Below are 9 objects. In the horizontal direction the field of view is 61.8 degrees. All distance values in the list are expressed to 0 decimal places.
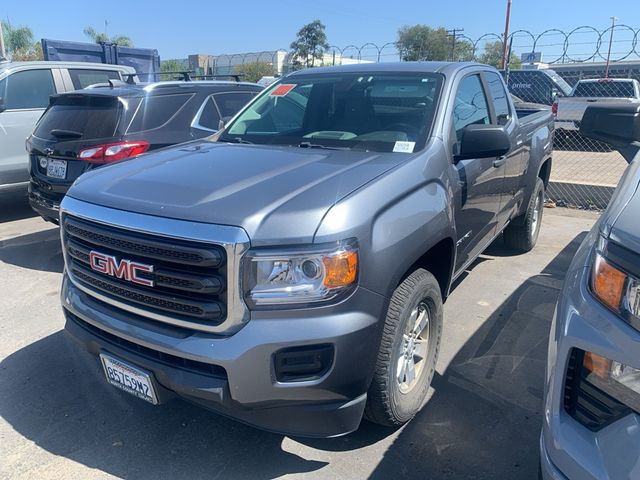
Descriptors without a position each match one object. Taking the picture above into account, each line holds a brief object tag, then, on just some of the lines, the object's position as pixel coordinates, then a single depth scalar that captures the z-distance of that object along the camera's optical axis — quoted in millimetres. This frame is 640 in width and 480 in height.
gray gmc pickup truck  2141
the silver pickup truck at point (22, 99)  6927
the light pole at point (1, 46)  14211
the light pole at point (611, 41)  17516
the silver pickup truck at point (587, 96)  13461
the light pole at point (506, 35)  16547
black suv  5090
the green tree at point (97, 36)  58812
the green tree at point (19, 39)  50756
